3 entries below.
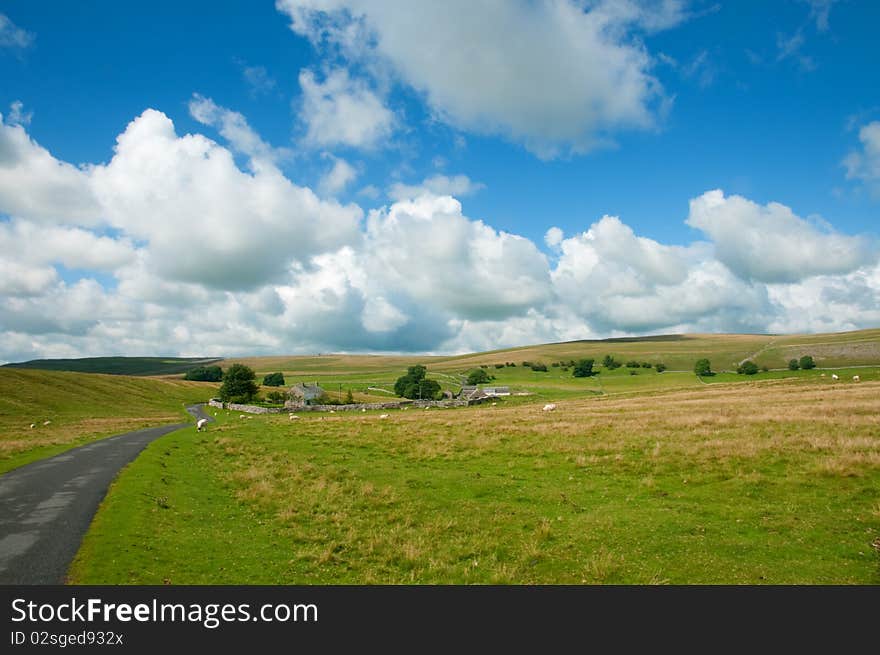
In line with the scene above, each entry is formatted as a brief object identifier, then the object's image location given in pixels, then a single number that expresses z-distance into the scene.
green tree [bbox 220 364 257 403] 99.81
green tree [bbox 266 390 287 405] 112.44
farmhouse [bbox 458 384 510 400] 90.94
